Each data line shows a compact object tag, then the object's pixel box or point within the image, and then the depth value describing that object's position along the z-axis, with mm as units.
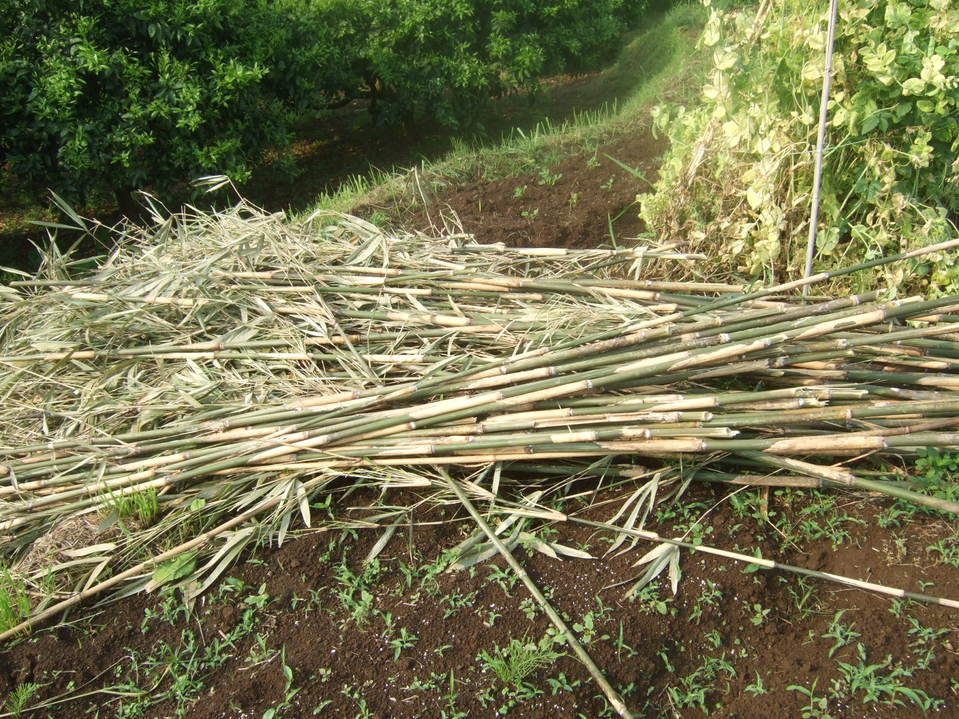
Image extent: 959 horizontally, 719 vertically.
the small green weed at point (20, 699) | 2111
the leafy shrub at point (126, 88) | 5098
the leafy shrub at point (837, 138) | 2996
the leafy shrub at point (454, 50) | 6262
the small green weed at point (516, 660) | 2049
